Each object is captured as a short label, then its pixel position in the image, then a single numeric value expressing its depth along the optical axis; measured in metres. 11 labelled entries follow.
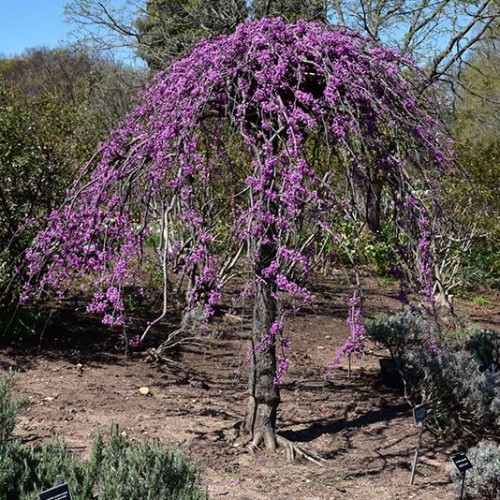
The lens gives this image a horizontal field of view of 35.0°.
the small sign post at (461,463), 4.04
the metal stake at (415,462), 4.44
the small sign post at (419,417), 4.36
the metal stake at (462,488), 4.18
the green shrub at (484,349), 6.67
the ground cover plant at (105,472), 3.08
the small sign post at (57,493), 2.62
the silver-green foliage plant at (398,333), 6.38
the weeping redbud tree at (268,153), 3.86
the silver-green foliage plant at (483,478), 4.43
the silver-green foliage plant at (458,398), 5.27
